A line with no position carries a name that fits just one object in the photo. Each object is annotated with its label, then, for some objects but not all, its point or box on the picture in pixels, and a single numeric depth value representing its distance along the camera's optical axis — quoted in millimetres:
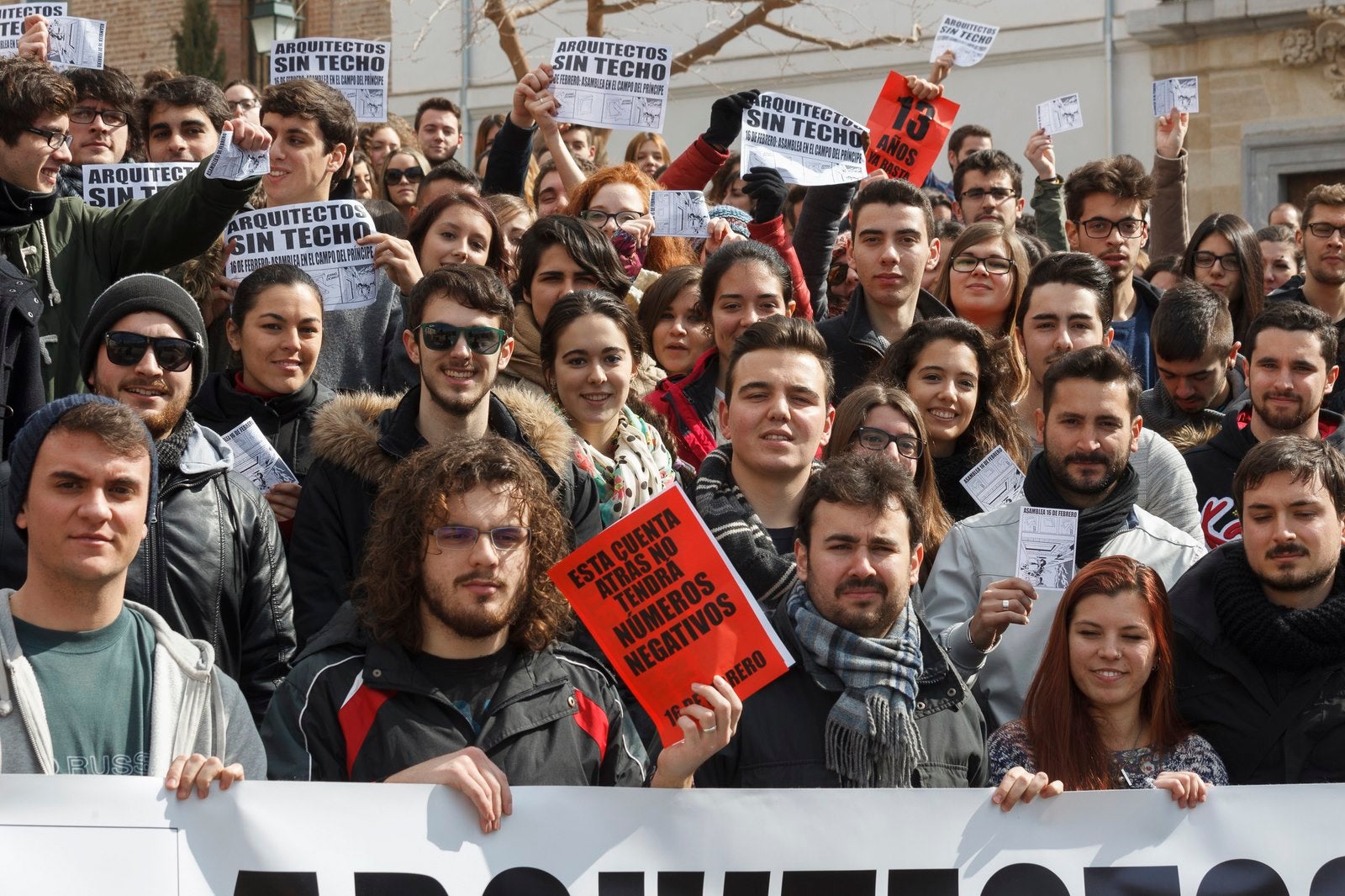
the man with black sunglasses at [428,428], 4922
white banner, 3715
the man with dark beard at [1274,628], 4484
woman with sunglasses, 9094
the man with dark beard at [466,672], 3973
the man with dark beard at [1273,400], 5895
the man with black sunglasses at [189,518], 4594
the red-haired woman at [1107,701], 4453
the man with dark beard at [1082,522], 5035
